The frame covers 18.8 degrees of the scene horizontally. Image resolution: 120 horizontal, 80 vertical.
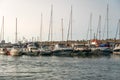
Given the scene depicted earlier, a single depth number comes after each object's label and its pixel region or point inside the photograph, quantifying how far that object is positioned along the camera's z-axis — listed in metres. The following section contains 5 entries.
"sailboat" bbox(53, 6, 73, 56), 94.94
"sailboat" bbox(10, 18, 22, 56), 97.60
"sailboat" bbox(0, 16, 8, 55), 107.29
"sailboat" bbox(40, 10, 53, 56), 95.92
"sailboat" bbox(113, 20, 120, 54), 103.00
